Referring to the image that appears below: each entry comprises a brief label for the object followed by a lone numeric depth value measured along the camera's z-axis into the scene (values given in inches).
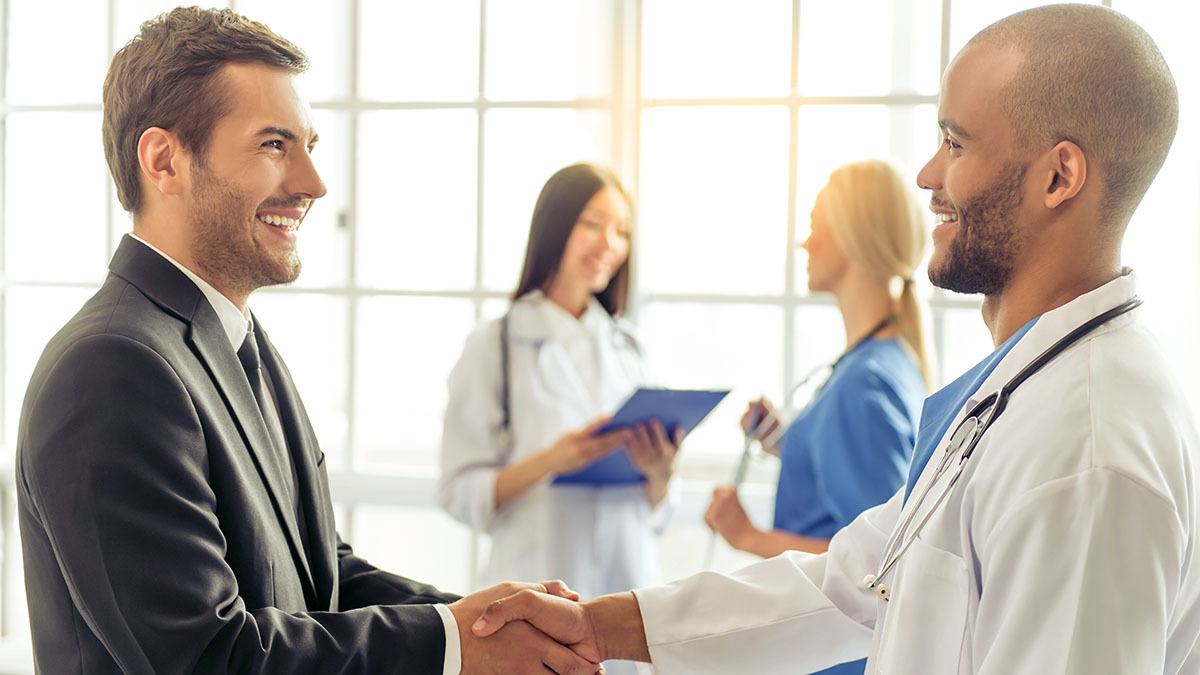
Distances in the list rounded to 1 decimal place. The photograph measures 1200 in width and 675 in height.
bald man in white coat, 46.8
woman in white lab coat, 119.6
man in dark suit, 57.1
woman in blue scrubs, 95.7
